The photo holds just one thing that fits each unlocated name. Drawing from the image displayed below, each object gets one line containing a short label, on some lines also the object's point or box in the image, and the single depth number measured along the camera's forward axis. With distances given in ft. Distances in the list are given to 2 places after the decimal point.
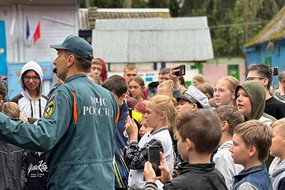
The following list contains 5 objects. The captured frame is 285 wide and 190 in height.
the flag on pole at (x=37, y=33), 66.54
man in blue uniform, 14.24
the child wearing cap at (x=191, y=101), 23.85
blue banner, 65.09
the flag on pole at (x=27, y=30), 66.78
